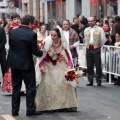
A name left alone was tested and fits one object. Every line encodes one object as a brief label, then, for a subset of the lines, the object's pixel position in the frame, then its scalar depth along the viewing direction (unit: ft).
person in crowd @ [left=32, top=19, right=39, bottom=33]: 42.91
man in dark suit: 32.68
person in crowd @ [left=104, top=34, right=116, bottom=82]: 52.48
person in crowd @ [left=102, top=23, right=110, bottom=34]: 60.44
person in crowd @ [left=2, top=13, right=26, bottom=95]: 42.64
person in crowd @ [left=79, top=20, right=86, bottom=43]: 62.34
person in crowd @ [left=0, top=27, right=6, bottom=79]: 47.55
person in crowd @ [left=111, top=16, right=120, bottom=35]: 51.77
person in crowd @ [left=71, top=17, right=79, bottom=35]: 66.18
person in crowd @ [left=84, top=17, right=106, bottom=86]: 49.24
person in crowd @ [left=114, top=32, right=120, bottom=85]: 51.06
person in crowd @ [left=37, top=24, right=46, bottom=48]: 45.62
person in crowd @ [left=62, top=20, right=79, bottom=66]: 52.31
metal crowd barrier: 51.31
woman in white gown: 34.94
